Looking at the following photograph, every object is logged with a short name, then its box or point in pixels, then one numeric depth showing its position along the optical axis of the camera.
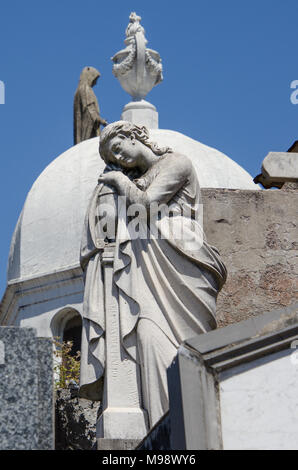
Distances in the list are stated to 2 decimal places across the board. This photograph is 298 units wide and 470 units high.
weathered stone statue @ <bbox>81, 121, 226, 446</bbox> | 12.09
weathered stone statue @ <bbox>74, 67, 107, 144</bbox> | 26.88
